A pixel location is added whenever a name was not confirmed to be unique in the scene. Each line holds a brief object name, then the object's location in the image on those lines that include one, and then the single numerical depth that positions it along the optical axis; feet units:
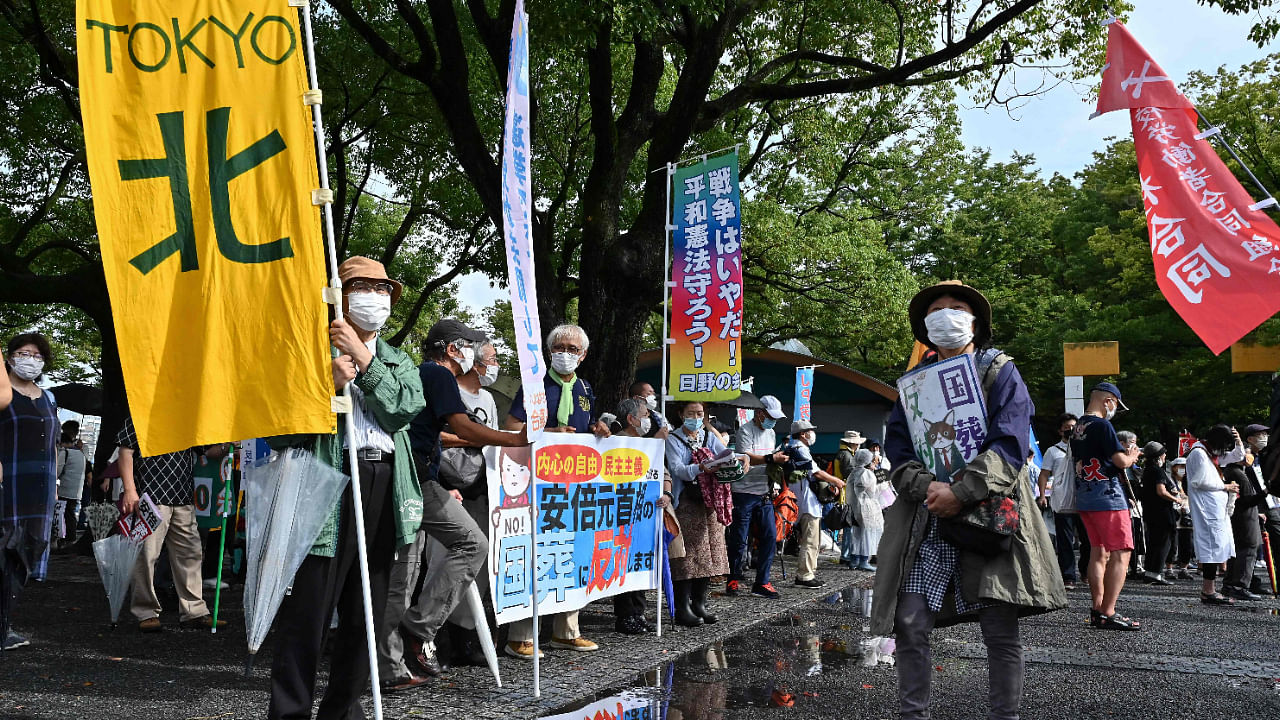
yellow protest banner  12.01
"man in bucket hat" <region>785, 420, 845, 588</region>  37.68
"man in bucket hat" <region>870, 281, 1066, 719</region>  13.47
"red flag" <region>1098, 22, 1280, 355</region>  23.66
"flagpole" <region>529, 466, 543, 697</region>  18.13
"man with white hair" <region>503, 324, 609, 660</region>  22.93
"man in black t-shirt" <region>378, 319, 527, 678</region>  16.90
